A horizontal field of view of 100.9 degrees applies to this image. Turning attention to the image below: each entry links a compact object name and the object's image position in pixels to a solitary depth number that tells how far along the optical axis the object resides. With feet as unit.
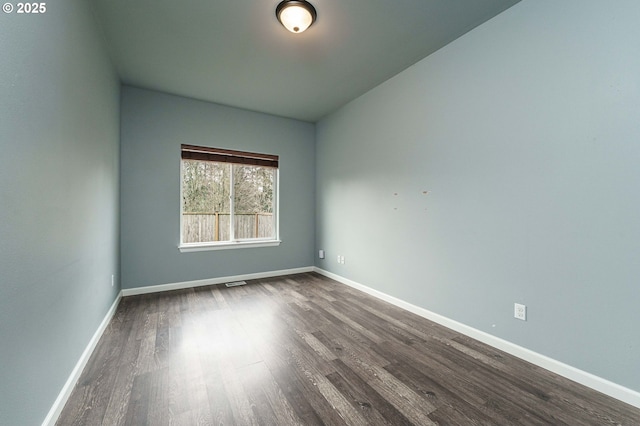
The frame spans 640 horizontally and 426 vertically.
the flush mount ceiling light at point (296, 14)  6.71
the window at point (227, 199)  12.84
